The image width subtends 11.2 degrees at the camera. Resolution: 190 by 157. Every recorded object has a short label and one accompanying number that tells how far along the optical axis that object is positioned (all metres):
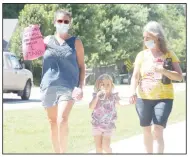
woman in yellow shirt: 10.68
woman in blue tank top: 10.76
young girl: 11.02
